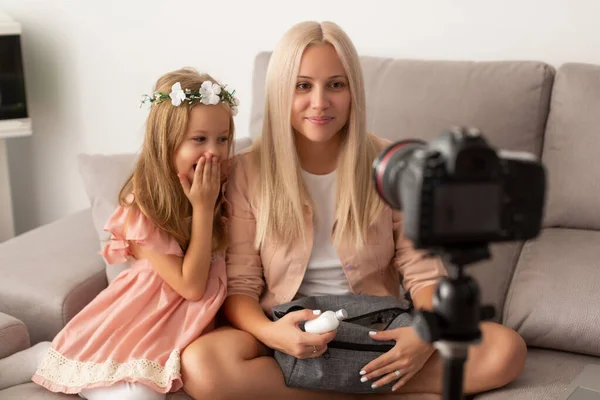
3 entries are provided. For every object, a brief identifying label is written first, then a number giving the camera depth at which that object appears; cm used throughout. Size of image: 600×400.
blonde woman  169
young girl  175
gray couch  186
